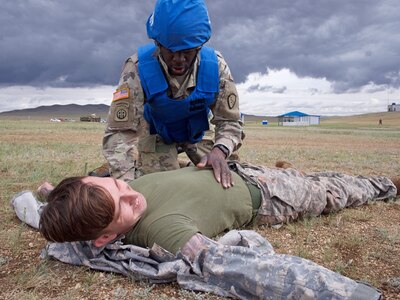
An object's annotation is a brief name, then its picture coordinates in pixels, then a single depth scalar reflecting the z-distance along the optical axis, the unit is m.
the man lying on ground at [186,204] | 2.19
